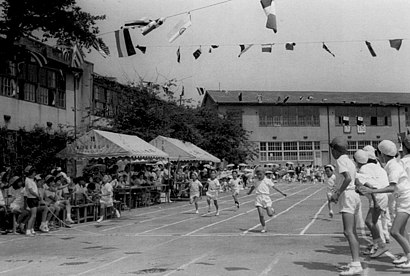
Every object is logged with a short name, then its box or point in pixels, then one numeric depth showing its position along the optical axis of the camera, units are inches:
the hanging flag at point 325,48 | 814.5
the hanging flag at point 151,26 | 661.9
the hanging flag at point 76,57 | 796.0
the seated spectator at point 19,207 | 603.8
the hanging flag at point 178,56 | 835.9
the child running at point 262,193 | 567.5
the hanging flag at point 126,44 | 695.1
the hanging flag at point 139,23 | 670.5
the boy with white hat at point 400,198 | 321.1
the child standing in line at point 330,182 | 669.4
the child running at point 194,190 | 829.8
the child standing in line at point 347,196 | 311.4
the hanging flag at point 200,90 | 1593.3
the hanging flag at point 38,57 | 860.6
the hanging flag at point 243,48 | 824.9
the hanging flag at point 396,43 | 748.0
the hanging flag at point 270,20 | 542.0
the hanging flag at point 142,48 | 781.3
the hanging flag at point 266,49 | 847.7
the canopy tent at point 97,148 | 812.0
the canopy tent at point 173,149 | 1148.6
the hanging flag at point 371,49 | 778.2
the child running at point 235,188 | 892.7
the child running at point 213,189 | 789.2
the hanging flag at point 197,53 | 842.2
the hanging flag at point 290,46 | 831.6
